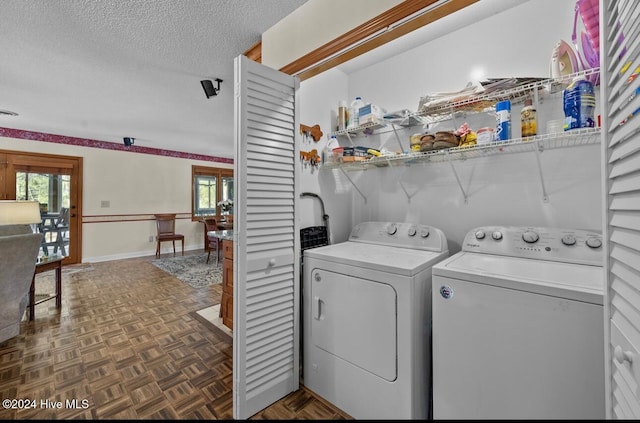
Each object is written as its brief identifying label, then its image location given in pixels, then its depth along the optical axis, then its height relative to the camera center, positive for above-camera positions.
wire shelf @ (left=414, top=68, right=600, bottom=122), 1.27 +0.61
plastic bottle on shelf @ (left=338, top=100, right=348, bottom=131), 2.06 +0.72
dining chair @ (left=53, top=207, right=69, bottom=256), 4.67 -0.37
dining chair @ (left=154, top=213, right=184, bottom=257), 5.68 -0.42
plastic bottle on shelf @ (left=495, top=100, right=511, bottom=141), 1.36 +0.45
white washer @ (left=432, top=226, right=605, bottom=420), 0.90 -0.45
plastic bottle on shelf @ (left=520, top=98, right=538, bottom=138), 1.30 +0.43
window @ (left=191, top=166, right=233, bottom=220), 6.66 +0.53
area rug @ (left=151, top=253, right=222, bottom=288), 3.96 -0.99
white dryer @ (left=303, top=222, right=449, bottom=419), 1.24 -0.58
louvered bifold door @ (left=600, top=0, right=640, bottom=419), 0.59 +0.03
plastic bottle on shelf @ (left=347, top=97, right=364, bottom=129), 1.99 +0.72
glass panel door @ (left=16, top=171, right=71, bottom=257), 4.44 +0.16
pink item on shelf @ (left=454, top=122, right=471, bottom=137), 1.54 +0.45
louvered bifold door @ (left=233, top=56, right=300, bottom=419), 1.39 -0.17
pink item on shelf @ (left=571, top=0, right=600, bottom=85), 1.15 +0.76
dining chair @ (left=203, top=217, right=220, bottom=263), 5.25 -0.37
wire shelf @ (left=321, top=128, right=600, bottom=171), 1.22 +0.34
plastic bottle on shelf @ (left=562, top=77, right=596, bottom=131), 1.15 +0.45
